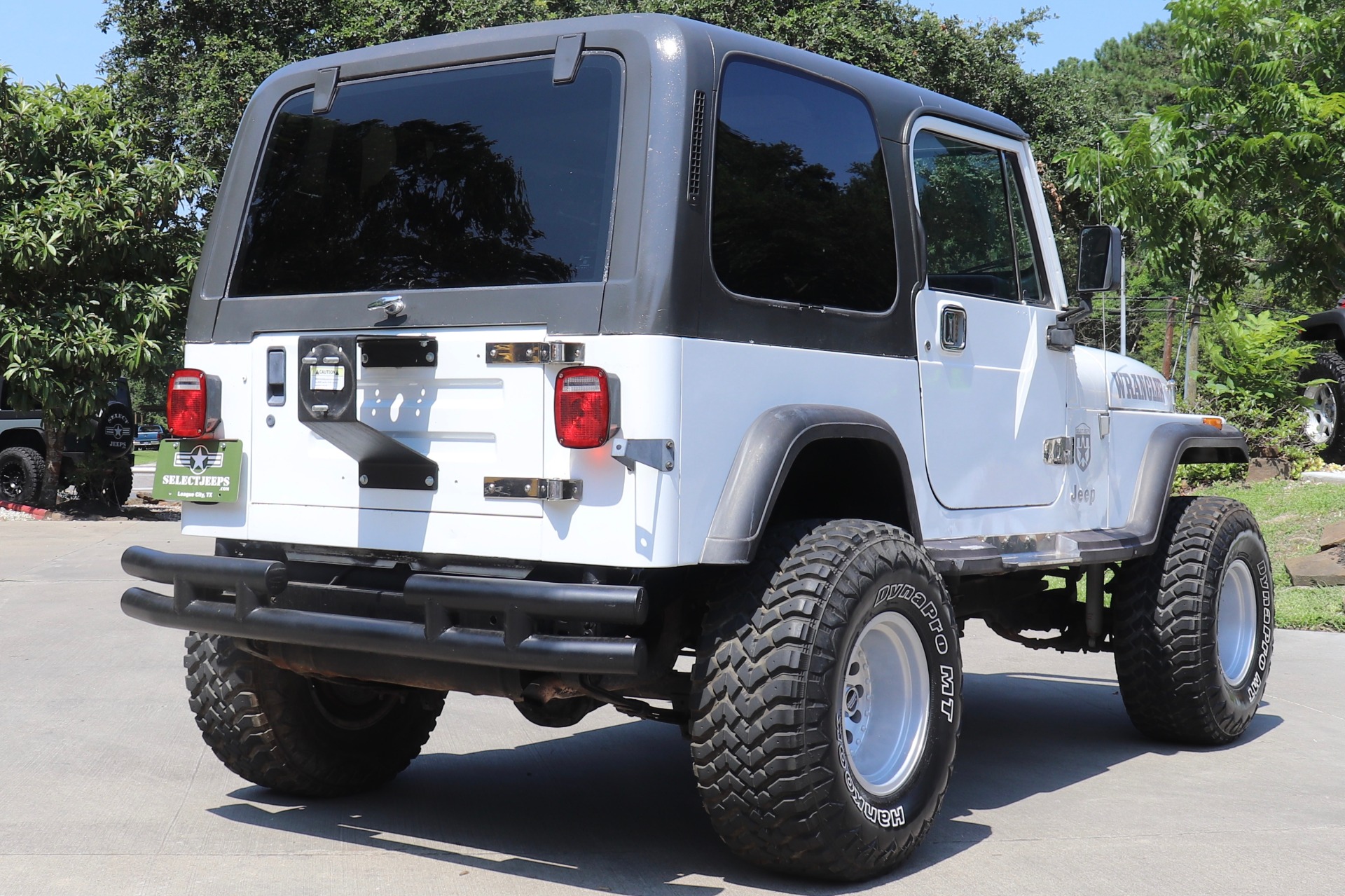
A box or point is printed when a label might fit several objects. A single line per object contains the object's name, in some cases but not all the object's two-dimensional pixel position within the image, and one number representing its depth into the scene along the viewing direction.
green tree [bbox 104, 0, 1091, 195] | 21.95
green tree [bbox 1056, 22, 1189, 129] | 44.53
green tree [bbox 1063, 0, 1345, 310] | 9.80
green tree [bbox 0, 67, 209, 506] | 16.14
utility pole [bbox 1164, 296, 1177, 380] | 25.94
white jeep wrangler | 3.76
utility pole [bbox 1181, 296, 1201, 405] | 15.74
